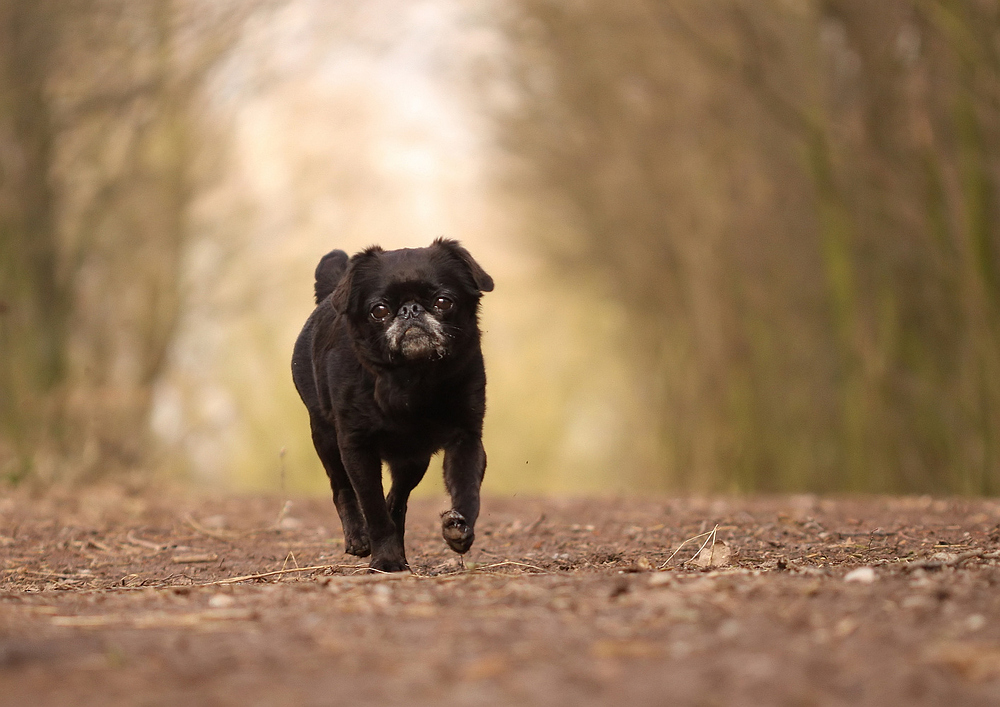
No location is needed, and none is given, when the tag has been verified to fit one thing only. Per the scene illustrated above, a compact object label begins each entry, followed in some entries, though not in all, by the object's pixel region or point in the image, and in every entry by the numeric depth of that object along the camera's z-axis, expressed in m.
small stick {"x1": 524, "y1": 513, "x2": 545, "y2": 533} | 15.90
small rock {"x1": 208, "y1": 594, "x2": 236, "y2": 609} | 8.94
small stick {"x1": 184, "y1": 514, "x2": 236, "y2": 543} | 15.86
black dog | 11.23
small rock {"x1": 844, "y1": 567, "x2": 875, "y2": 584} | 8.92
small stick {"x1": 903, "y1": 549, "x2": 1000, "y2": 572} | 9.56
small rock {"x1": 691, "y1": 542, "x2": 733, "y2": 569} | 11.14
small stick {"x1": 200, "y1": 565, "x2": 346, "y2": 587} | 11.11
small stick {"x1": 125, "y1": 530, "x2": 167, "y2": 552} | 14.71
